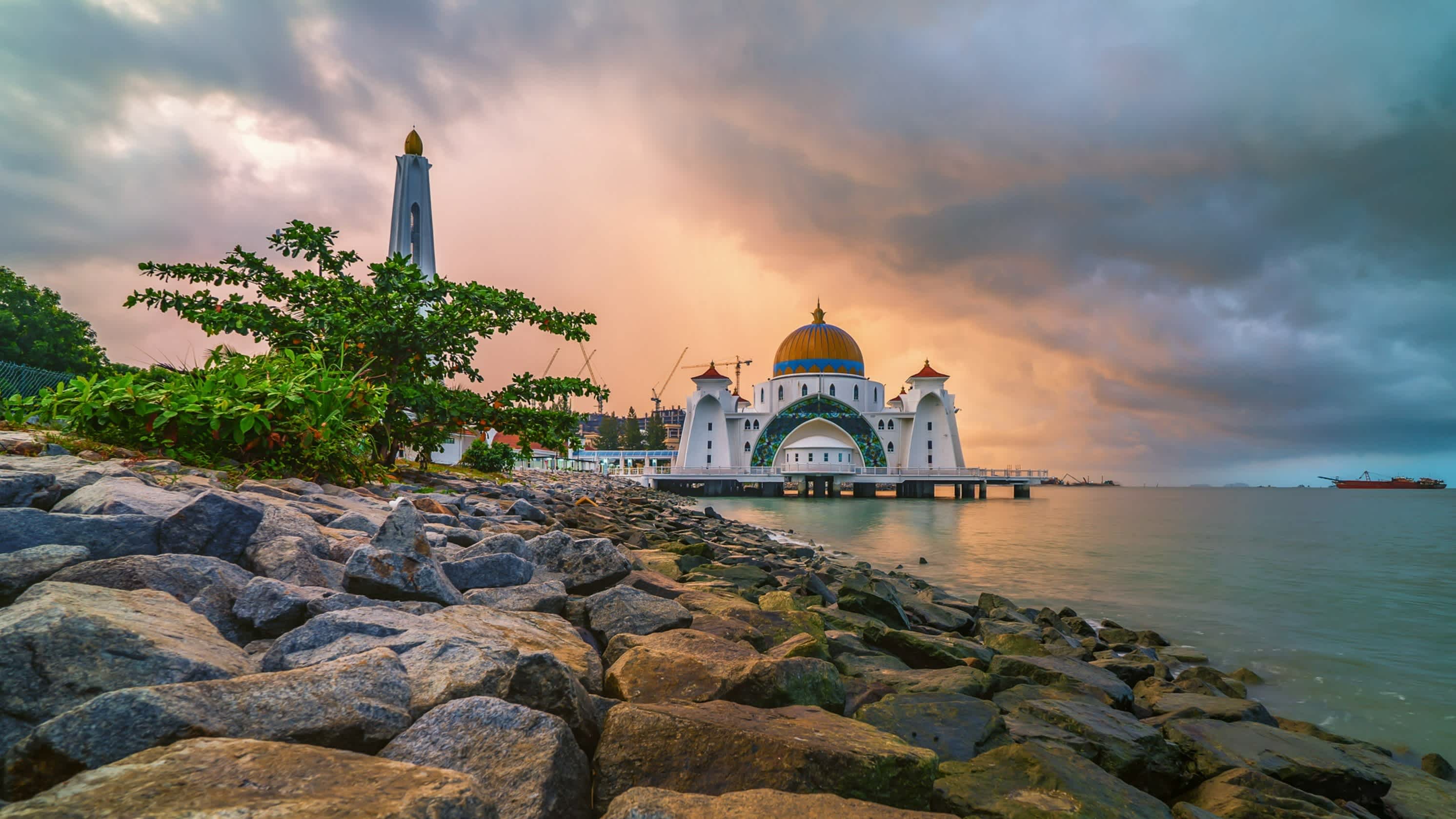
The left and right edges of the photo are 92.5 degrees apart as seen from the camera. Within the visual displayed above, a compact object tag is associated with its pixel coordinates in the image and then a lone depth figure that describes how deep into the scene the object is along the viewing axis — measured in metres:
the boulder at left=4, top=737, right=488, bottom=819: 1.23
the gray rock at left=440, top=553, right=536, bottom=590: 3.77
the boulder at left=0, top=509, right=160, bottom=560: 2.54
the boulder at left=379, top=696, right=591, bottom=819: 1.75
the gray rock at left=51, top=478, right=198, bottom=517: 3.03
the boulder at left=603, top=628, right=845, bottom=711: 2.76
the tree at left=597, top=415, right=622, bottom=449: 97.12
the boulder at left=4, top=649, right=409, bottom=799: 1.40
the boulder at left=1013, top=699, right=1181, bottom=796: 3.36
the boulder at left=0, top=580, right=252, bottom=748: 1.60
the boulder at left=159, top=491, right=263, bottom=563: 2.90
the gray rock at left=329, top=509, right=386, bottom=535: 4.09
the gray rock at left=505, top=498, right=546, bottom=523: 7.39
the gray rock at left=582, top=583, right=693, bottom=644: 3.60
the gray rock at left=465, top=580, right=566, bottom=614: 3.55
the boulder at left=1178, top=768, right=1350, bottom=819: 3.05
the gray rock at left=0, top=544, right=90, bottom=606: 2.23
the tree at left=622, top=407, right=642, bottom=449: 94.62
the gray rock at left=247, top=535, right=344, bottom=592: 2.93
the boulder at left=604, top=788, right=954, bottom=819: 1.75
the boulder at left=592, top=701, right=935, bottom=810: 2.07
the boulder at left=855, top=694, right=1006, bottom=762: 3.07
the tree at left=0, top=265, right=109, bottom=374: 27.66
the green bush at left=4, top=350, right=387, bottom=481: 5.31
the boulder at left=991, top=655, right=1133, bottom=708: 4.72
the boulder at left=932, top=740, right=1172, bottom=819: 2.49
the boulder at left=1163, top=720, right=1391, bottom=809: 3.63
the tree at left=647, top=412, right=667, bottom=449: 98.69
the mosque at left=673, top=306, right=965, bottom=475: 63.78
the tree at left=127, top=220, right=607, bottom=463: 8.42
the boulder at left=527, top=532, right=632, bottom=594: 4.32
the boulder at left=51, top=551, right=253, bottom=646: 2.33
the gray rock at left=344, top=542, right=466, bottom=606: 3.04
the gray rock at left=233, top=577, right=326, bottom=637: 2.45
